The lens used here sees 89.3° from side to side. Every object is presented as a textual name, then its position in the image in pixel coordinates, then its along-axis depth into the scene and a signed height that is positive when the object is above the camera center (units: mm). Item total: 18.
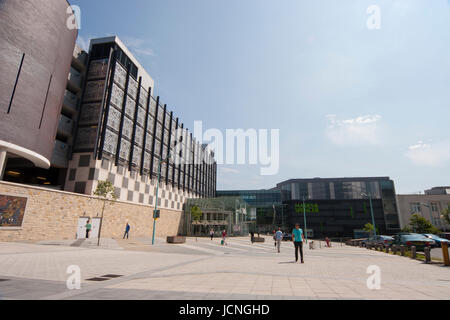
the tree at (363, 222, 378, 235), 46875 -1387
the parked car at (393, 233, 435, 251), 18328 -1615
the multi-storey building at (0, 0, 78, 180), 18641 +11879
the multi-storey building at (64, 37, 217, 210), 29359 +12165
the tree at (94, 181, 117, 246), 21681 +2373
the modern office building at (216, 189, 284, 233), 62625 +2644
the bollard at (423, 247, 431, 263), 11172 -1642
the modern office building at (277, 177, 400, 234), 111438 +15478
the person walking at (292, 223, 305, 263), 10203 -844
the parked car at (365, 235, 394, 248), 24569 -2149
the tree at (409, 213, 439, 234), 41062 -807
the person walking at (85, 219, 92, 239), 22370 -1324
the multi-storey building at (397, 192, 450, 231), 57662 +3745
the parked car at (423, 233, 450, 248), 21859 -1835
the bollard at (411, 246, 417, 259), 13267 -1808
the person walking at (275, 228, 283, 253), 16353 -1274
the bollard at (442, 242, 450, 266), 9984 -1485
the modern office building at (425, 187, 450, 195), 98831 +13867
